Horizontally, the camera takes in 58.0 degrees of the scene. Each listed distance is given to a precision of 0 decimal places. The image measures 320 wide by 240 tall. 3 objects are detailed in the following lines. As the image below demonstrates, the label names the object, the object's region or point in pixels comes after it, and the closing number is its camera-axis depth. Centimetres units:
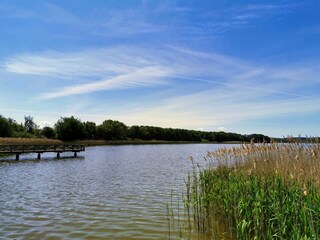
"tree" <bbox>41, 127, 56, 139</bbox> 9244
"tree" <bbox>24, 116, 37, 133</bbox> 10644
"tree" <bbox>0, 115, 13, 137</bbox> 6265
